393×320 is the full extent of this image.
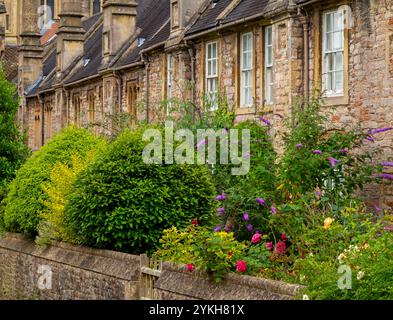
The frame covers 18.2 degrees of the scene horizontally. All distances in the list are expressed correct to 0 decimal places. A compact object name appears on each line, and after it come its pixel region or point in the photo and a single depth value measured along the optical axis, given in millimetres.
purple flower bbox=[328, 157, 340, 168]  21391
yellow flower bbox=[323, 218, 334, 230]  16606
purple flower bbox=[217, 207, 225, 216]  20844
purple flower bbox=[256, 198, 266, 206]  20359
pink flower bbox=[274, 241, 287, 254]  17453
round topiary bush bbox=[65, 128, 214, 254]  20094
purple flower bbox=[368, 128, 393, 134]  22422
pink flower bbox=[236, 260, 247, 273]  15969
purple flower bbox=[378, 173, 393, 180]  22359
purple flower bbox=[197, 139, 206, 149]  23375
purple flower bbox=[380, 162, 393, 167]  22358
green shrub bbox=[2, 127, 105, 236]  26094
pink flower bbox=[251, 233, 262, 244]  17814
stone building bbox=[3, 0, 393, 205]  23703
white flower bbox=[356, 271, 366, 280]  13430
